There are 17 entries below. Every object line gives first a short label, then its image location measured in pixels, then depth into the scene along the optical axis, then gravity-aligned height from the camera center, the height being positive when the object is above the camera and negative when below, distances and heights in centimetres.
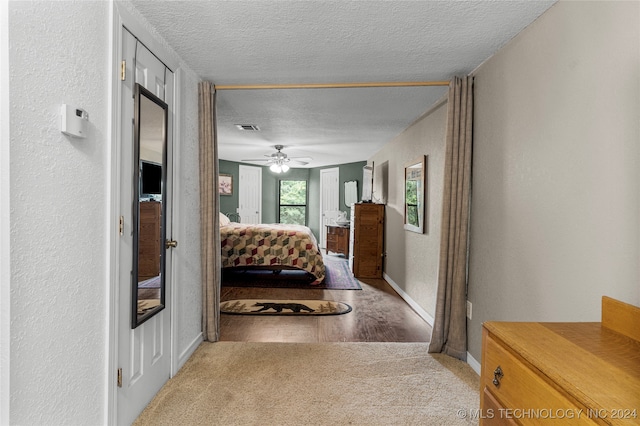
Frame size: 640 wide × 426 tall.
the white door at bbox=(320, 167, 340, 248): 856 +39
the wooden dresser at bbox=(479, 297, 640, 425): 76 -40
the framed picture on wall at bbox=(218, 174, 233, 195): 793 +65
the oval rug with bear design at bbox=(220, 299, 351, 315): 382 -113
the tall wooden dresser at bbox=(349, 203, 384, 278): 570 -45
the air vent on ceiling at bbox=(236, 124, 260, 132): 446 +115
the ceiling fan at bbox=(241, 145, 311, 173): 618 +103
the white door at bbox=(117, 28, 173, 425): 172 -45
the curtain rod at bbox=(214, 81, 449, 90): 273 +105
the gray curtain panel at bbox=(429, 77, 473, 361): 261 -1
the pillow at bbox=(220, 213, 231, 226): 593 -17
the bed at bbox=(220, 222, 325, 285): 521 -59
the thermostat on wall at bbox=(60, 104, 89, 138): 129 +36
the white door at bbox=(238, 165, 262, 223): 833 +44
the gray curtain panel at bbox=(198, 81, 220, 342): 278 +12
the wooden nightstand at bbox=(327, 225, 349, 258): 754 -62
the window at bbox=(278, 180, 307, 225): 920 +27
